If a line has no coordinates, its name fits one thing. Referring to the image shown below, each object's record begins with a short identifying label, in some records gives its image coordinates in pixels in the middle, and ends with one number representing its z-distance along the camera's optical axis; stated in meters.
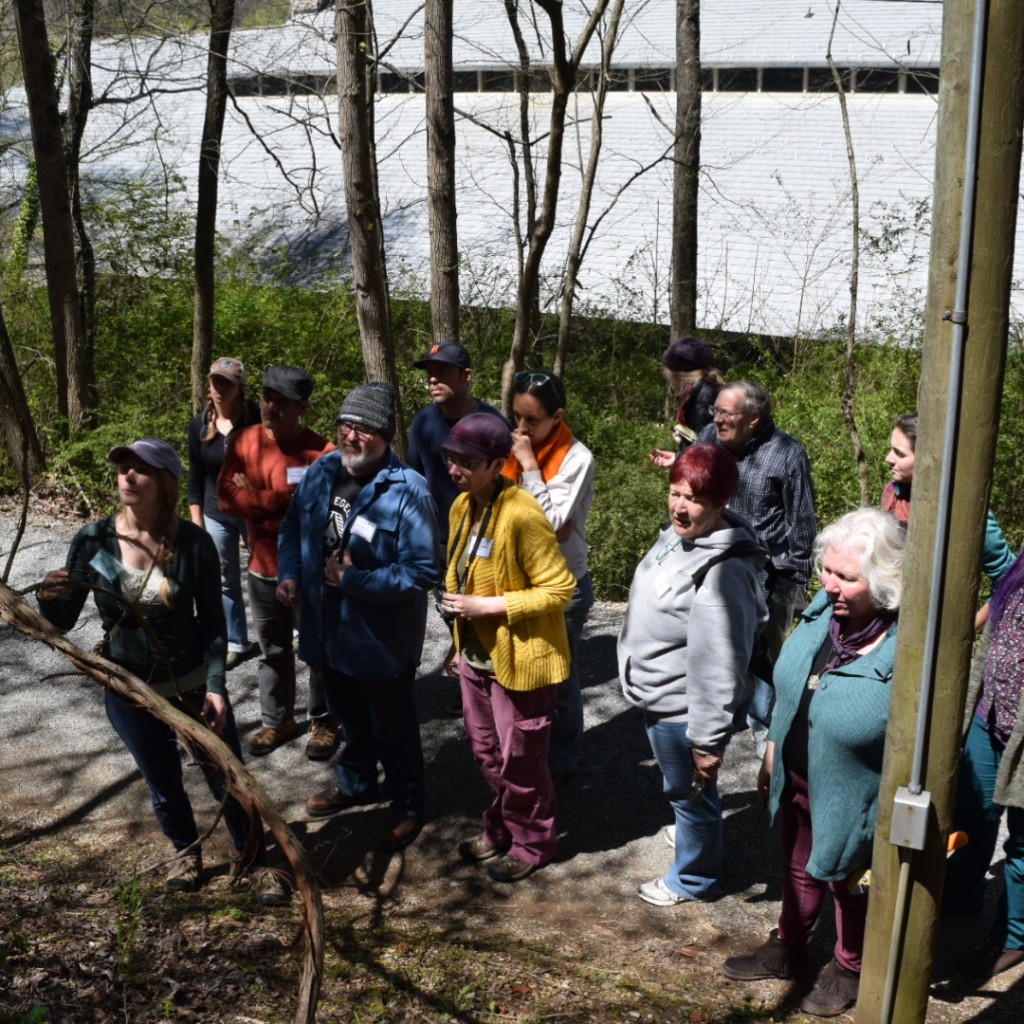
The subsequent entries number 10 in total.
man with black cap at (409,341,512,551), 5.40
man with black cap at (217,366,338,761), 5.36
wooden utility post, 2.37
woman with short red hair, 3.82
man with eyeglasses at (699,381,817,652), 5.11
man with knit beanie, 4.51
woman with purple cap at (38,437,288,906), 3.96
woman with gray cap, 5.93
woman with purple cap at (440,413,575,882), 4.16
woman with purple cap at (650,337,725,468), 6.00
